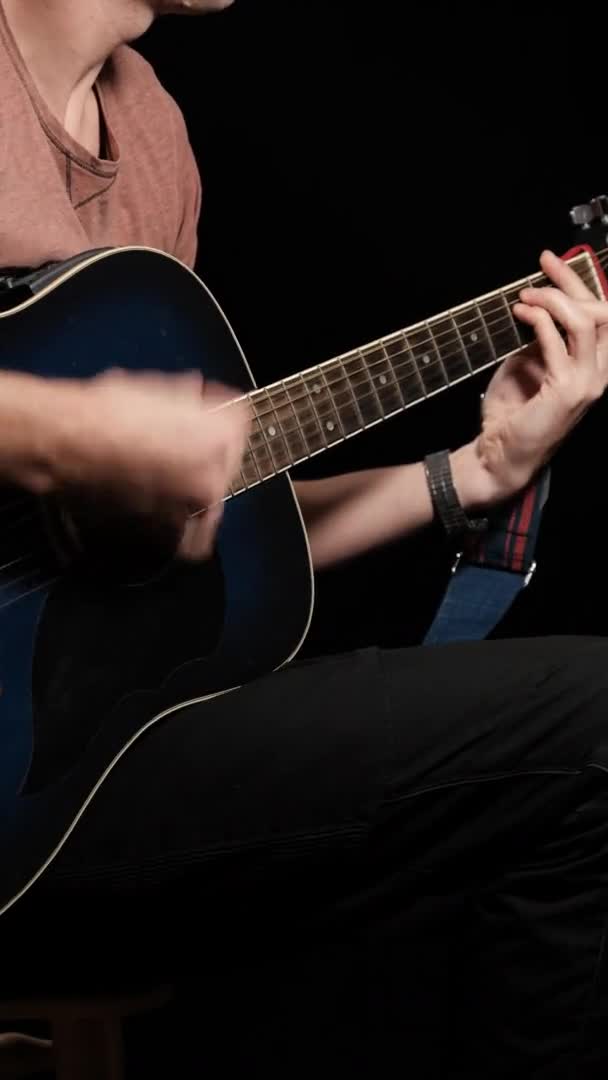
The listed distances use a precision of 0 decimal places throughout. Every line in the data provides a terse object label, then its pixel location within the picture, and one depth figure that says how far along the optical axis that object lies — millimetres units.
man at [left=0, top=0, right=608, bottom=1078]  3834
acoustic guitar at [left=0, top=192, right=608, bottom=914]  3821
